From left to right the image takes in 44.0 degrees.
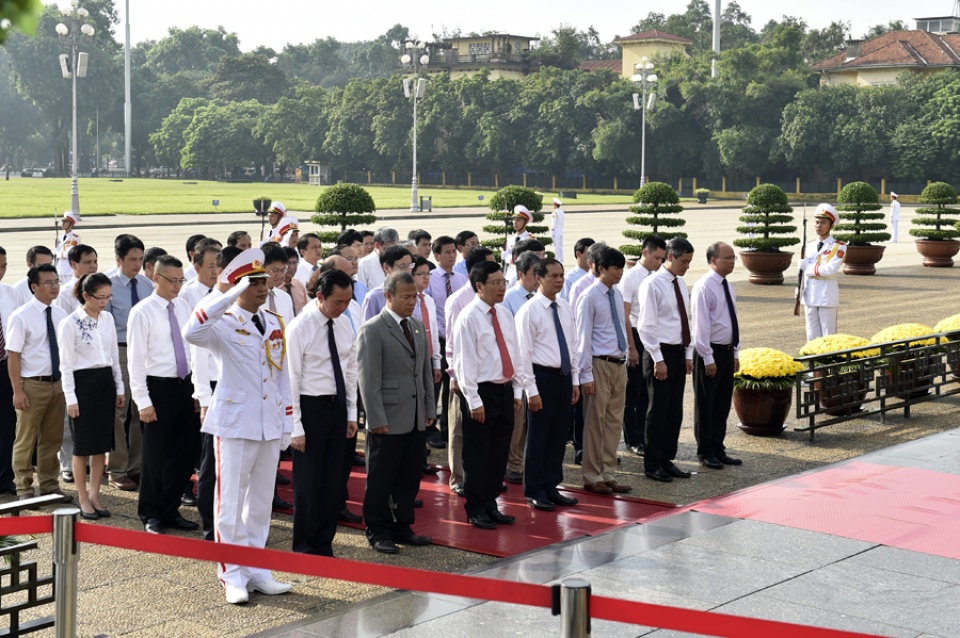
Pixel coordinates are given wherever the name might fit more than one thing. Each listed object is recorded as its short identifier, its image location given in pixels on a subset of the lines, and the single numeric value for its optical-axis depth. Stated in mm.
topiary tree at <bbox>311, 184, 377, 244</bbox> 26828
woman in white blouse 8492
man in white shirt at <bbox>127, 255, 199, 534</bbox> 8289
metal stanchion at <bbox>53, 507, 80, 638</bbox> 4516
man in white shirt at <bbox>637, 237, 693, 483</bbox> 9891
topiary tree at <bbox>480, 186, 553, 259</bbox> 27500
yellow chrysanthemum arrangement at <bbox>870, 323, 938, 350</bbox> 13461
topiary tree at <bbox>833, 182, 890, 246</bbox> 30719
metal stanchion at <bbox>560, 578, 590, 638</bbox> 3730
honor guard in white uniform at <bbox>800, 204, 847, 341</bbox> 14000
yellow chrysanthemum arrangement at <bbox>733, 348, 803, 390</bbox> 11484
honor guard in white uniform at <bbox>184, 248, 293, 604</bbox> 6816
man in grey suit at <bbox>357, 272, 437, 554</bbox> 7918
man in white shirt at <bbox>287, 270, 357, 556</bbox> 7598
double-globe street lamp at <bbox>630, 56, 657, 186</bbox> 61625
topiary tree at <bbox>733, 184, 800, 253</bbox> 28422
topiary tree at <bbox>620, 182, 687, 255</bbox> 29562
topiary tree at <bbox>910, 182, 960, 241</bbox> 33062
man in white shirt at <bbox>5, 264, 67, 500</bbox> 8891
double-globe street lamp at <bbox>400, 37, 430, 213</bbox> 53431
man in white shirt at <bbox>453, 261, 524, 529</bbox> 8516
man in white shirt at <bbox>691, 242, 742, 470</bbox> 10320
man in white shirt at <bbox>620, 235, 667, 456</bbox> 11086
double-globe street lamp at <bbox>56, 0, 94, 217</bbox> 40812
